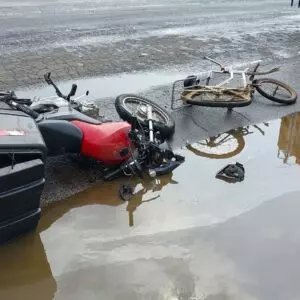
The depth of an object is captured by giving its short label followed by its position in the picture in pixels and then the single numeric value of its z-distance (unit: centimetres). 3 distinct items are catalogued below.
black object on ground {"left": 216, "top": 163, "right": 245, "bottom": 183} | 607
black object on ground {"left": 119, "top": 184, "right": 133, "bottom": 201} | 551
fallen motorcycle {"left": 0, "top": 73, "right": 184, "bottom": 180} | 531
